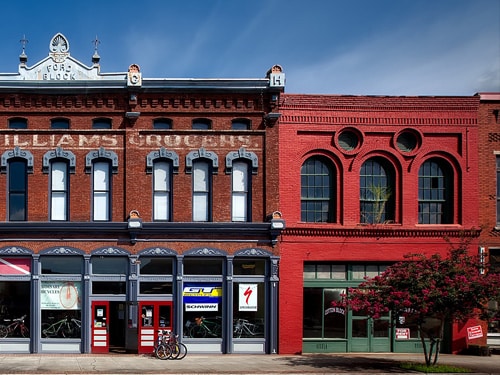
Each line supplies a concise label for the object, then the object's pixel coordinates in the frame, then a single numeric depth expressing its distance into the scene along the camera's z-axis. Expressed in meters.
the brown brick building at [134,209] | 26.06
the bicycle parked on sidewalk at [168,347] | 24.19
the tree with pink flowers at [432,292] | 20.72
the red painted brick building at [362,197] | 26.78
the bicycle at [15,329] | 26.00
